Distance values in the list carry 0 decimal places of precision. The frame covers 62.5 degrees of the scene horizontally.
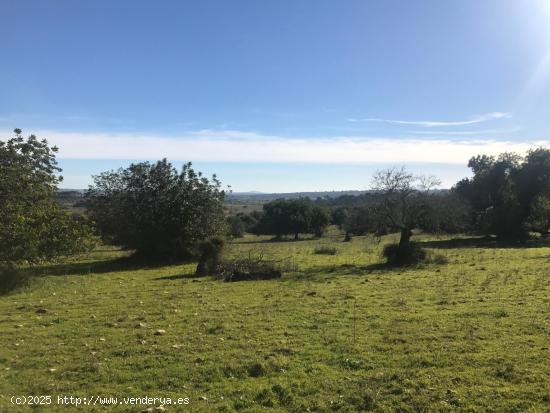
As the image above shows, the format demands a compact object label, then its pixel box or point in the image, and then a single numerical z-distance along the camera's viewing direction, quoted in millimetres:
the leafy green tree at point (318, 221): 94250
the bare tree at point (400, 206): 29188
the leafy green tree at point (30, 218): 17656
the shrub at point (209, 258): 24359
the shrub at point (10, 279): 18234
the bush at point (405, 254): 27500
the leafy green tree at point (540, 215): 43819
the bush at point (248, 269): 22312
